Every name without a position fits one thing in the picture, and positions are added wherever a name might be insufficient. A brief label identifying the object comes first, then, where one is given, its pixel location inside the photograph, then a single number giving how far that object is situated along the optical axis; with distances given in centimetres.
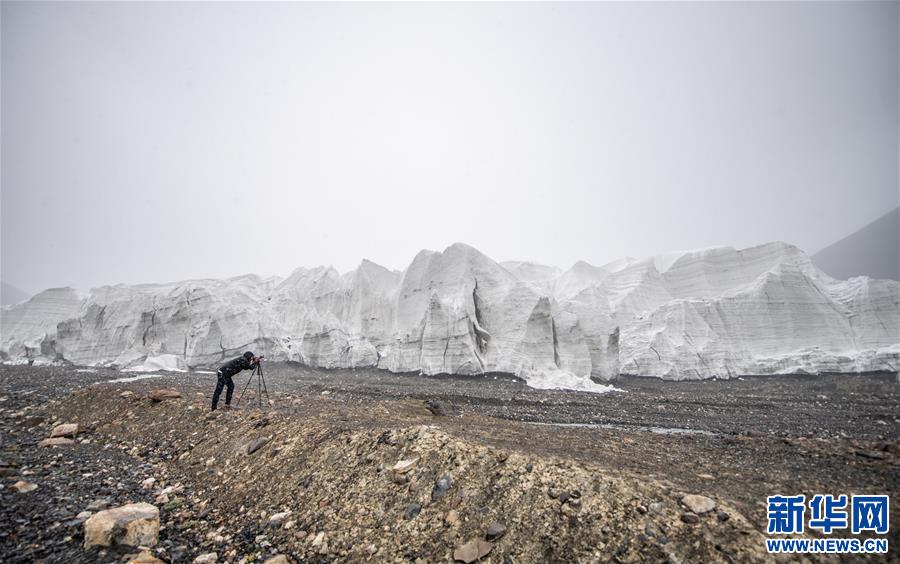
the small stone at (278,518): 521
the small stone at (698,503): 441
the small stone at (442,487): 523
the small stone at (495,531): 445
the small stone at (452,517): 477
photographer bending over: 1009
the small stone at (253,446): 727
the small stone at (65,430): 894
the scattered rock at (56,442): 834
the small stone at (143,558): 412
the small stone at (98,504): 543
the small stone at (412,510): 498
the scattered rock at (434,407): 1229
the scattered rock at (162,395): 1065
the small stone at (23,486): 575
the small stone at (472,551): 421
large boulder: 451
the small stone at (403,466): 581
